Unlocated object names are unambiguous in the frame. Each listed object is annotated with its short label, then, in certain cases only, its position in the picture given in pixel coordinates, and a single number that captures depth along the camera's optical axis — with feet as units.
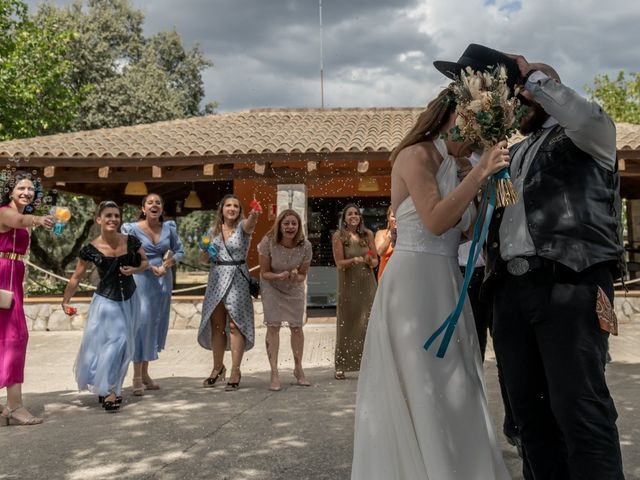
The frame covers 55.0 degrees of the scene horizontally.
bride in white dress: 8.00
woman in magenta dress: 15.46
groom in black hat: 7.13
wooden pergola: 37.52
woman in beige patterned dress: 20.48
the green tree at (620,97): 95.20
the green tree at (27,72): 56.34
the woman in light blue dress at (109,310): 17.15
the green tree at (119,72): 89.30
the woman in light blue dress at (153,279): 19.91
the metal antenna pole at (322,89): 65.35
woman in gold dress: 21.88
